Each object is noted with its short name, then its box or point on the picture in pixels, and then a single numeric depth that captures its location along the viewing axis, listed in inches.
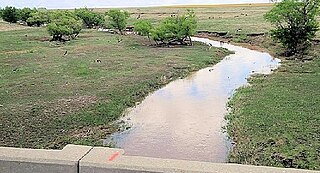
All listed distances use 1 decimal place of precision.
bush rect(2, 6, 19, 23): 2342.5
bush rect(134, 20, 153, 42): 1453.0
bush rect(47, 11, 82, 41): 1449.3
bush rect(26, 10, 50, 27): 2093.9
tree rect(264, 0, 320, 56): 1094.4
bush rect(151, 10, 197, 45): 1370.6
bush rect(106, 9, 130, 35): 1756.9
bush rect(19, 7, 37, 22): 2324.1
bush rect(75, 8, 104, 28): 2097.7
